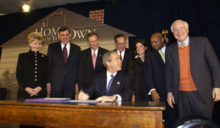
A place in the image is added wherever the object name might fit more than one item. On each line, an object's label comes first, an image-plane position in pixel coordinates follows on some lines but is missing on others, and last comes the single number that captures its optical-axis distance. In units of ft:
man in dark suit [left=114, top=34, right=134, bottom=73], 10.50
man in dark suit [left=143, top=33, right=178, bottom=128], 8.52
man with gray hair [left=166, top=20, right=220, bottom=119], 6.56
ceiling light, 19.92
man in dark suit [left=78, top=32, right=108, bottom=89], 9.89
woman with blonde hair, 8.78
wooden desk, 4.28
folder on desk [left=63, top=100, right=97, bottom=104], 5.49
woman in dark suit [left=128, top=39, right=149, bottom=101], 9.44
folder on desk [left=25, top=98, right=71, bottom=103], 5.74
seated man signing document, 7.27
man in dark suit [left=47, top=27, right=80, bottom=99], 9.84
